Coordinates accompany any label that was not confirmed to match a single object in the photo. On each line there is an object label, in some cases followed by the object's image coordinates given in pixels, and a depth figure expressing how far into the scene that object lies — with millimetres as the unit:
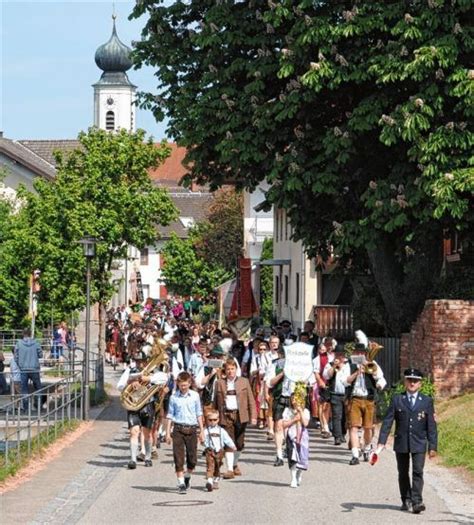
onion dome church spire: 141125
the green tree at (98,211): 40219
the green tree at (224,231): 86312
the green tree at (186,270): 97500
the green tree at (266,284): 62000
